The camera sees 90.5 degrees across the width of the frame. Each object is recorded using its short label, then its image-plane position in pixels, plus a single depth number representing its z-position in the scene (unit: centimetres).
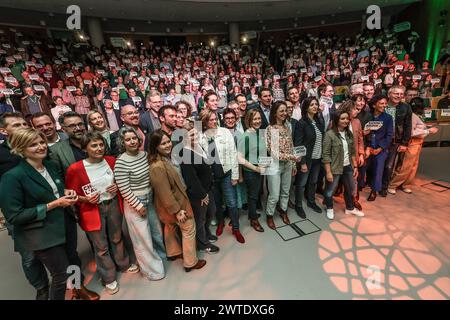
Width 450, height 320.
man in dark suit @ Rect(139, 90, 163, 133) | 280
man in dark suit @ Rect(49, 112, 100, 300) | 174
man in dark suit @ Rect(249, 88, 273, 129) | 294
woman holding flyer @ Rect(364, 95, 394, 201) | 273
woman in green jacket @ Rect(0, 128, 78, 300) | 131
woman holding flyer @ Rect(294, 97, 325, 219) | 244
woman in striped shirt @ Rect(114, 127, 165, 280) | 169
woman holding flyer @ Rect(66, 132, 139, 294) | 164
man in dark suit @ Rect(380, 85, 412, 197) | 280
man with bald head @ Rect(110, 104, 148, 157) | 220
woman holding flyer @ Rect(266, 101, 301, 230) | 232
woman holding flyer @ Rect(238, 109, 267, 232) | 230
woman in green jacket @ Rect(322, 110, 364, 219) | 245
